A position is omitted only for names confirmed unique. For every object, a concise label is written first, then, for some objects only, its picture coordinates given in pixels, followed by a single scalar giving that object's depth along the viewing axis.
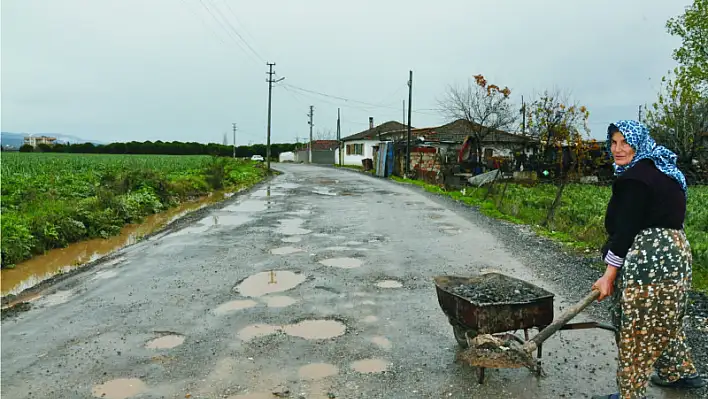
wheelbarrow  3.67
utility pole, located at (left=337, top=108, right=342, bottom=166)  62.32
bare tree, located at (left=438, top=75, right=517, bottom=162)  35.38
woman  3.29
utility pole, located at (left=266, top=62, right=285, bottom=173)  41.97
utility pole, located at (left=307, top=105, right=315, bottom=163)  69.00
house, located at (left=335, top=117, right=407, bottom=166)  54.55
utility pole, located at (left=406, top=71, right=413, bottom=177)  32.94
